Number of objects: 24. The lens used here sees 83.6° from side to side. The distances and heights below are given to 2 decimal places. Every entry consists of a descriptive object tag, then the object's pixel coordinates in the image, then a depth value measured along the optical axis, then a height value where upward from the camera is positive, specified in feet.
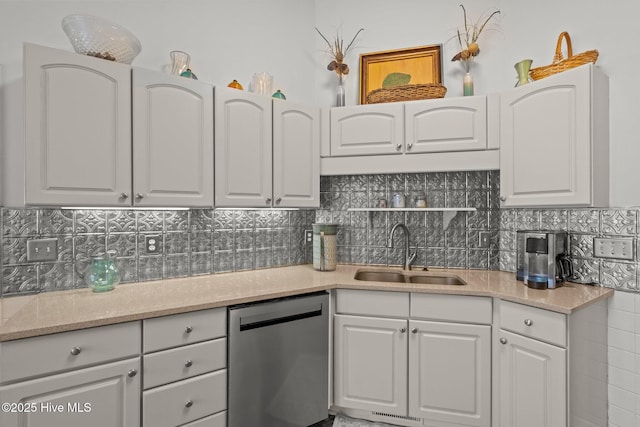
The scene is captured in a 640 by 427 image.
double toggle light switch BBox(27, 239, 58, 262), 5.91 -0.63
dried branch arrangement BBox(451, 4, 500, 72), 8.30 +4.20
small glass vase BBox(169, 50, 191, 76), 7.00 +2.95
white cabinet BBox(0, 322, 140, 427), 4.20 -2.11
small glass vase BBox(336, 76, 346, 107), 9.22 +3.02
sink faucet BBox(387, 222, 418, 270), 8.84 -0.97
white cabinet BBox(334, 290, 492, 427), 6.59 -2.81
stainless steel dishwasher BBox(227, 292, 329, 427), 5.93 -2.67
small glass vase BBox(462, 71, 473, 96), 8.20 +2.95
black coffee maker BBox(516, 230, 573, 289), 6.39 -0.83
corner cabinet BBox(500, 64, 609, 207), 5.99 +1.30
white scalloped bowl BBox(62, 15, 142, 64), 5.67 +2.87
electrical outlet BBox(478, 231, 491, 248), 8.57 -0.62
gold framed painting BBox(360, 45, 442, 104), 8.86 +3.75
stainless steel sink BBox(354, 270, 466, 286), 8.20 -1.54
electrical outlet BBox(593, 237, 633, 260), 5.98 -0.58
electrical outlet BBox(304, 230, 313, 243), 9.73 -0.63
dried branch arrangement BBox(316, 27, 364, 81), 9.32 +4.36
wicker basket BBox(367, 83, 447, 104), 8.07 +2.78
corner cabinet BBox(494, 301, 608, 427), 5.30 -2.45
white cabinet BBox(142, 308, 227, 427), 5.13 -2.39
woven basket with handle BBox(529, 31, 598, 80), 6.20 +2.71
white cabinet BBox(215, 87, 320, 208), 7.23 +1.33
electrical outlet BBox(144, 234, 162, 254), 7.14 -0.62
